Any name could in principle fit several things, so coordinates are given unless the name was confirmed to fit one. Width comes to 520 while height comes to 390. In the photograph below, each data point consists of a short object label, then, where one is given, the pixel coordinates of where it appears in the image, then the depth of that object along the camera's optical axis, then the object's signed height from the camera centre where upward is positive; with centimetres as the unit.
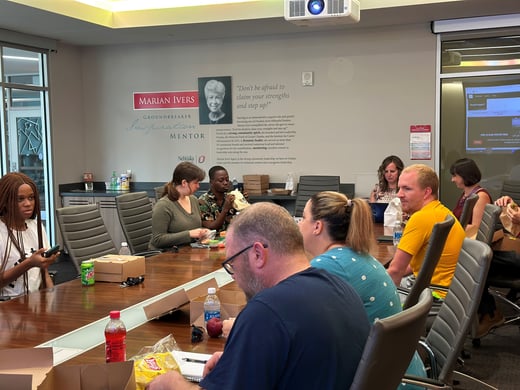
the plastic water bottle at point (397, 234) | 421 -62
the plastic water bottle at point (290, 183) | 699 -43
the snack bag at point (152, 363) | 173 -66
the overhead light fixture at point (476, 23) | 623 +129
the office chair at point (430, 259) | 285 -55
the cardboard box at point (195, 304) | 234 -63
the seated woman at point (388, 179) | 606 -34
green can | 309 -65
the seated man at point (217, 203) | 508 -49
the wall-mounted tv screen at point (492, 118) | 657 +30
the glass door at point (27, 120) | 689 +36
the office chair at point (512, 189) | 597 -45
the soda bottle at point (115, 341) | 195 -63
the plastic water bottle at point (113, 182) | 788 -45
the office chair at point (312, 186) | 621 -42
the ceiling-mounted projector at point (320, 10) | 482 +111
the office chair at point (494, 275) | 383 -94
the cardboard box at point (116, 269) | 312 -63
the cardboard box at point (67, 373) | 154 -58
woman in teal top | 209 -38
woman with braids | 319 -48
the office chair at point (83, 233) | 394 -58
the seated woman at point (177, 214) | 439 -51
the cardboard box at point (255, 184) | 697 -43
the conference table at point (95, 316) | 216 -71
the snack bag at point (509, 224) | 445 -60
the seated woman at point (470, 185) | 469 -33
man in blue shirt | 127 -39
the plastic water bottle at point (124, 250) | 351 -60
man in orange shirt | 324 -46
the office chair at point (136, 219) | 477 -58
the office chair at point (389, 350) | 124 -44
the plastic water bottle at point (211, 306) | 230 -62
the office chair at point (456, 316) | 210 -65
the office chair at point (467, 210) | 424 -46
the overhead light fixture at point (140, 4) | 632 +157
